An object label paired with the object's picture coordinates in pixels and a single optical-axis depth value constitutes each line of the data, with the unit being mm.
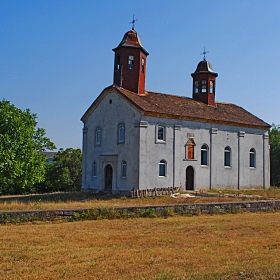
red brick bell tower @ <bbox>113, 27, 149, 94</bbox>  32906
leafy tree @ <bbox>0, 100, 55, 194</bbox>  34031
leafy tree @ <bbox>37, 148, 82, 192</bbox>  50000
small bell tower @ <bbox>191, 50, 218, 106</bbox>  37625
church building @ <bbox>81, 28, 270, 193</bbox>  30375
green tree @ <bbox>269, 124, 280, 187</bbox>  48625
